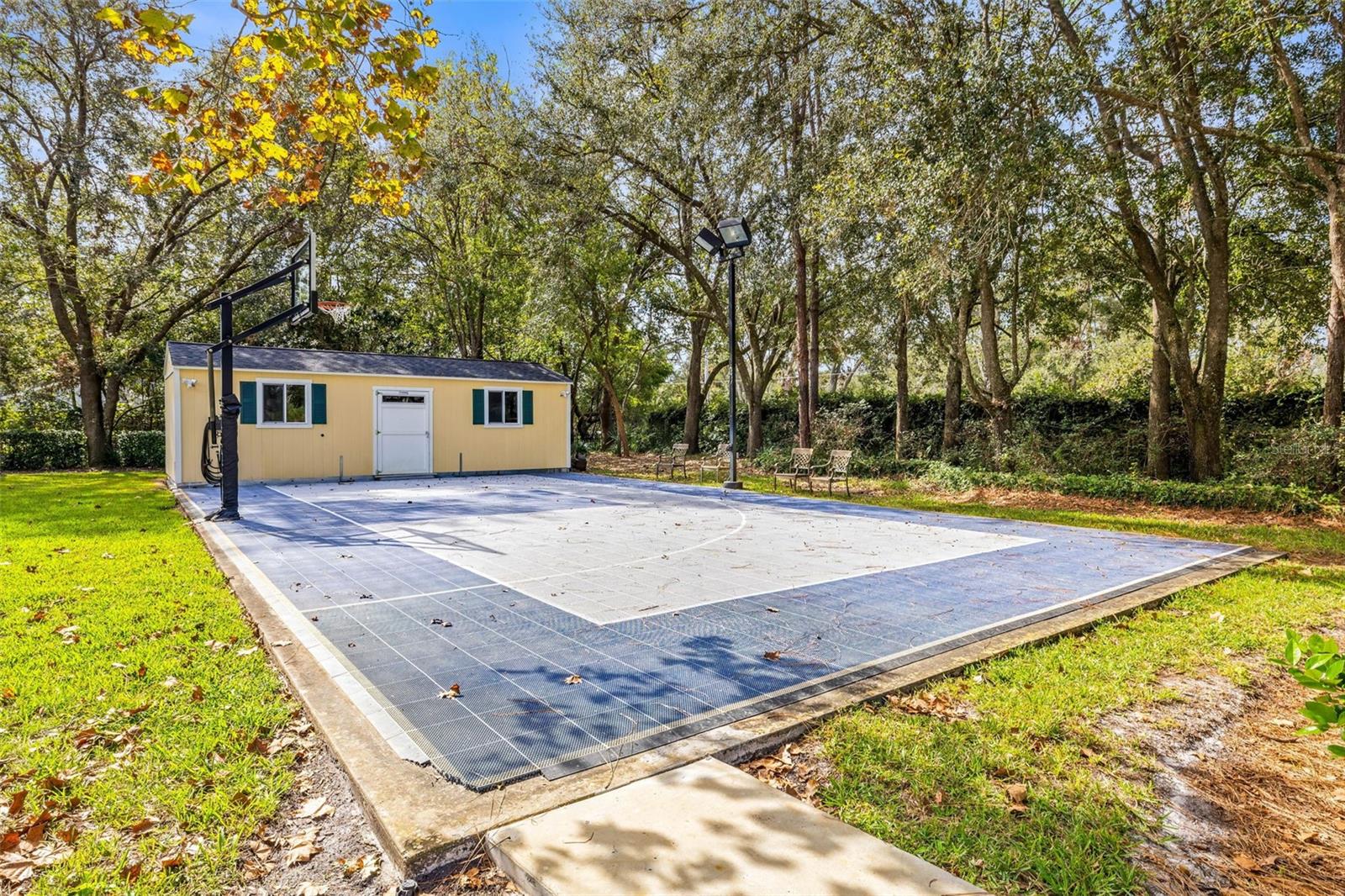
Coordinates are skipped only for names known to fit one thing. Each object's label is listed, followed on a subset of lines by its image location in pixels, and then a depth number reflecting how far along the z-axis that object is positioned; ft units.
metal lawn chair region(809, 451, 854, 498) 41.42
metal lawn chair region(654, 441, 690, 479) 55.24
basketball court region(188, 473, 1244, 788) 10.14
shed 46.68
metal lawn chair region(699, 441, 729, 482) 53.88
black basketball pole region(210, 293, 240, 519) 28.22
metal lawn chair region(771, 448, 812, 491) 44.78
